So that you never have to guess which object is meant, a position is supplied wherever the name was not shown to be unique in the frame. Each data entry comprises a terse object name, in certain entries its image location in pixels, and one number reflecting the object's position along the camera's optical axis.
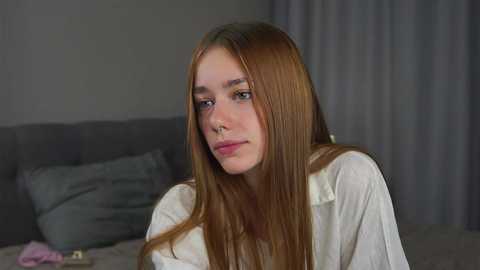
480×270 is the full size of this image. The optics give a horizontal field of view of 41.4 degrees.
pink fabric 2.06
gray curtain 3.11
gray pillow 2.26
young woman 1.20
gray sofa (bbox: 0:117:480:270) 2.04
